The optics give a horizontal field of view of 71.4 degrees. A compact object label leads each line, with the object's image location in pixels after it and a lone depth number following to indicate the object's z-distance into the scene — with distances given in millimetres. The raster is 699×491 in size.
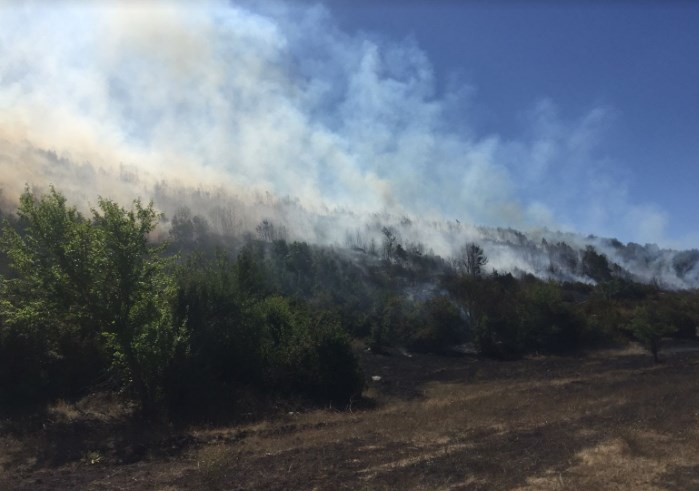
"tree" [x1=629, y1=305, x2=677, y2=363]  39250
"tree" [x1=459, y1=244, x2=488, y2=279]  119975
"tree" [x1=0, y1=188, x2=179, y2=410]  16703
